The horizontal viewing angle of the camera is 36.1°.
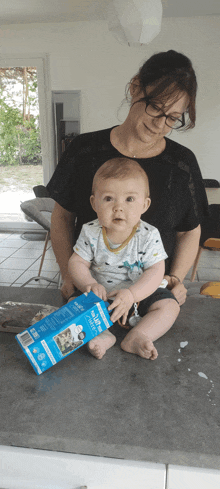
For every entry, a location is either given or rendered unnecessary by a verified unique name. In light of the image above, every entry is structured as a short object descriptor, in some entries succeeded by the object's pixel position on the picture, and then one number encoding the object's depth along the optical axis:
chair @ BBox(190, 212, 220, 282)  2.13
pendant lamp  1.22
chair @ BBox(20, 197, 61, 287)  2.30
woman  0.67
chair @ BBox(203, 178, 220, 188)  3.34
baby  0.61
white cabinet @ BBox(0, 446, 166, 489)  0.47
